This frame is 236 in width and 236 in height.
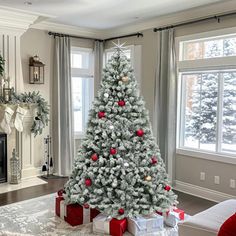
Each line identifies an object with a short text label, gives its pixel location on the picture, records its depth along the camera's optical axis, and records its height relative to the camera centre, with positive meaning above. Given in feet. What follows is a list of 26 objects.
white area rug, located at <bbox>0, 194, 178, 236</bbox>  10.56 -4.69
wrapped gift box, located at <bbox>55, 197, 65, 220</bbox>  11.57 -4.25
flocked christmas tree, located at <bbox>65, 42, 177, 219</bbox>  10.57 -2.12
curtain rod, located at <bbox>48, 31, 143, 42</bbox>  17.74 +4.12
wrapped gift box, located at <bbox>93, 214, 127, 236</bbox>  10.17 -4.37
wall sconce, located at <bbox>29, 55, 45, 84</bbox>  17.13 +1.87
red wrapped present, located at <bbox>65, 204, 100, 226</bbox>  11.05 -4.29
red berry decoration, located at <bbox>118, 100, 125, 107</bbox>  10.98 -0.06
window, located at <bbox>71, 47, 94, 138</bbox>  19.68 +1.05
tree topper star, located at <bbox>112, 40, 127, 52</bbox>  11.38 +2.08
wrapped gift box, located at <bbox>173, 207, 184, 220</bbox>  11.19 -4.27
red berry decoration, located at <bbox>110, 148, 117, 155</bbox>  10.68 -1.81
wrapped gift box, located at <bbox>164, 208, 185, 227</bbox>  11.01 -4.38
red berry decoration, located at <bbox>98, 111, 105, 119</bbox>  11.05 -0.48
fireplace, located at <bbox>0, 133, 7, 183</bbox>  15.85 -3.29
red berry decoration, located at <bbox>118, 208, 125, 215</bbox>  10.37 -3.87
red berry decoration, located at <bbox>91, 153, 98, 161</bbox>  10.88 -2.08
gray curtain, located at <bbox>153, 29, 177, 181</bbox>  15.57 +0.21
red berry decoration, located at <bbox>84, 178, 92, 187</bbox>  10.79 -2.98
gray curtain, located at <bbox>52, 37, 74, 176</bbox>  18.10 -0.44
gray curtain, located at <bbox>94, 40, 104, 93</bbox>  20.17 +2.80
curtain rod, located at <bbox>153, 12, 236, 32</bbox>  13.45 +4.03
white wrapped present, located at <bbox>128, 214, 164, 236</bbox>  10.21 -4.37
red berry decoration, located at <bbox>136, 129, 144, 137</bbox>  10.94 -1.15
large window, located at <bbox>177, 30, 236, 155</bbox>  13.93 +0.42
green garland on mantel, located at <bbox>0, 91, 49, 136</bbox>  16.26 -0.36
